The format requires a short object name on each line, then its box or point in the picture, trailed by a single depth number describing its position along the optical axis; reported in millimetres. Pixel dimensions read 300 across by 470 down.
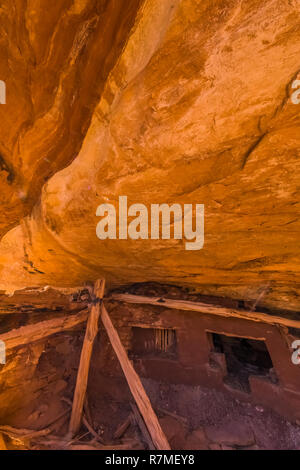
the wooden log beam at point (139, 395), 2264
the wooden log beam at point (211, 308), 3307
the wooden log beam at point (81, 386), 3201
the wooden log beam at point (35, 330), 2833
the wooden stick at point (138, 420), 3079
